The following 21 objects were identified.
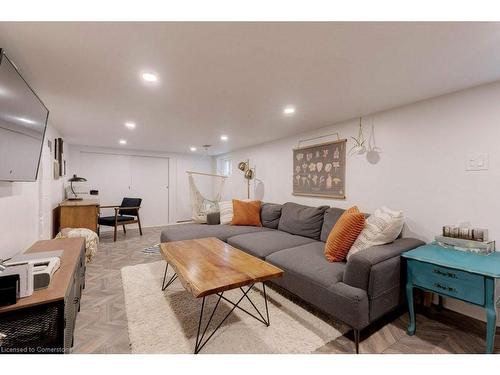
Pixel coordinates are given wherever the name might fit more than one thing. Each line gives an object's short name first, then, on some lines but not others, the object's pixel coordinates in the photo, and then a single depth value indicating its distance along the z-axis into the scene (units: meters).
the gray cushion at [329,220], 2.66
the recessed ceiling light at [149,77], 1.68
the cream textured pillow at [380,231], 1.89
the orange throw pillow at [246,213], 3.61
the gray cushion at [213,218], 3.82
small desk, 3.55
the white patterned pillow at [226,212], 3.74
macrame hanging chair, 4.14
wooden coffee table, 1.45
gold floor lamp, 4.52
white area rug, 1.51
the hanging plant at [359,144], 2.68
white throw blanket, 3.14
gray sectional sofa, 1.53
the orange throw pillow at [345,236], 1.99
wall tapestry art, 2.96
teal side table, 1.33
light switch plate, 1.79
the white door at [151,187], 5.59
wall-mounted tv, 1.26
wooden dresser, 1.06
